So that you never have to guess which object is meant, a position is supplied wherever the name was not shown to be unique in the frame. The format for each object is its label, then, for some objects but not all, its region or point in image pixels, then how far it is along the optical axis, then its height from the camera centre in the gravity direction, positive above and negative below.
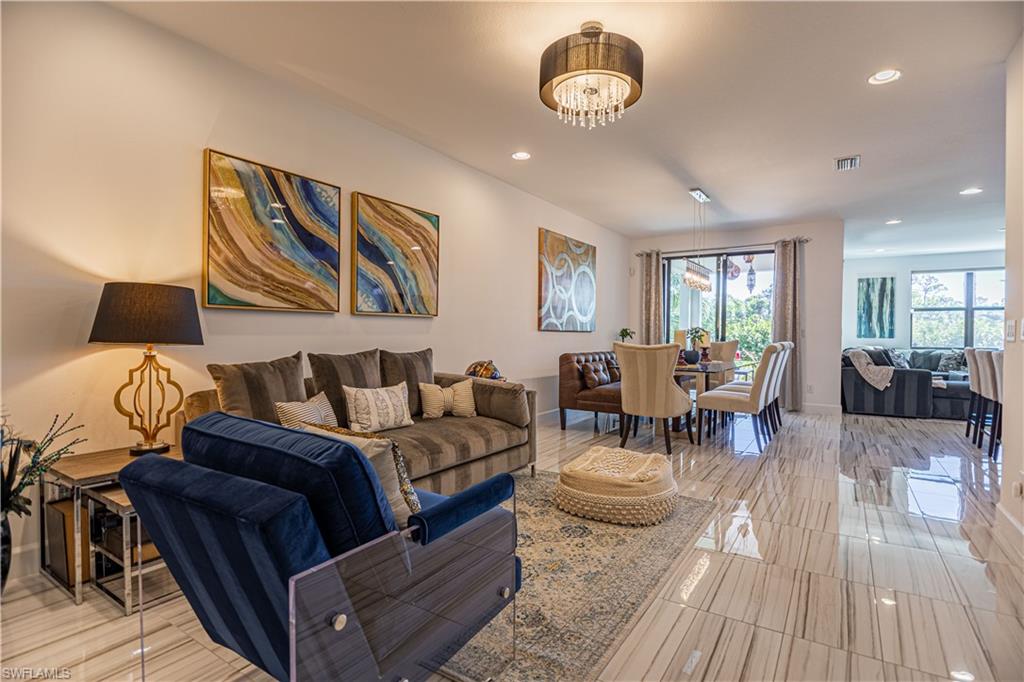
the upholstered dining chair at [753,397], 4.86 -0.66
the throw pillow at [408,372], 3.54 -0.30
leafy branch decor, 1.90 -0.56
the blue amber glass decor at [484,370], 4.30 -0.35
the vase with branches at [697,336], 6.08 -0.08
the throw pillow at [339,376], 3.11 -0.29
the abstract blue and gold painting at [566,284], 6.06 +0.59
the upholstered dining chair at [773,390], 5.33 -0.66
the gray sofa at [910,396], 6.47 -0.89
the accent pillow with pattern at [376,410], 3.06 -0.49
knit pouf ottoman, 2.88 -0.95
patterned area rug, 1.68 -1.12
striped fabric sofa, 2.83 -0.64
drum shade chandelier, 2.39 +1.24
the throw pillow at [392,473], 1.39 -0.40
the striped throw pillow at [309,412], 2.60 -0.44
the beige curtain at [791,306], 7.16 +0.33
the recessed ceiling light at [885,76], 2.99 +1.52
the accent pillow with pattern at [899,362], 7.42 -0.50
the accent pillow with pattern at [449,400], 3.58 -0.51
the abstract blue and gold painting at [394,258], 3.78 +0.58
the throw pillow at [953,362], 7.81 -0.52
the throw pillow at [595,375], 5.70 -0.52
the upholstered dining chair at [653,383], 4.46 -0.48
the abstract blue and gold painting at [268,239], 2.91 +0.58
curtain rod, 7.66 +1.24
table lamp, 2.22 +0.00
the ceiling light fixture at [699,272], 6.09 +0.75
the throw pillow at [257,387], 2.53 -0.29
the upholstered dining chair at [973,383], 4.86 -0.54
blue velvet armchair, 1.07 -0.53
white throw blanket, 6.75 -0.57
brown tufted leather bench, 5.40 -0.69
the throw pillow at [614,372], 6.36 -0.54
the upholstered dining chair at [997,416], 4.29 -0.84
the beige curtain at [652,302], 8.20 +0.45
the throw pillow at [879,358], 7.19 -0.42
